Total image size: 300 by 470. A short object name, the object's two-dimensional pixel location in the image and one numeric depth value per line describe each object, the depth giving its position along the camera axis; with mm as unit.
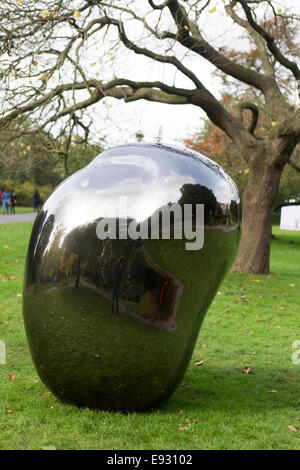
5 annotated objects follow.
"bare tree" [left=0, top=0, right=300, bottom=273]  10320
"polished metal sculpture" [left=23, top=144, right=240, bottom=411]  4227
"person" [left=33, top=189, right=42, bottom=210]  36584
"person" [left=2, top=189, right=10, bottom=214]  35228
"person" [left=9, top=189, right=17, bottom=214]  35500
